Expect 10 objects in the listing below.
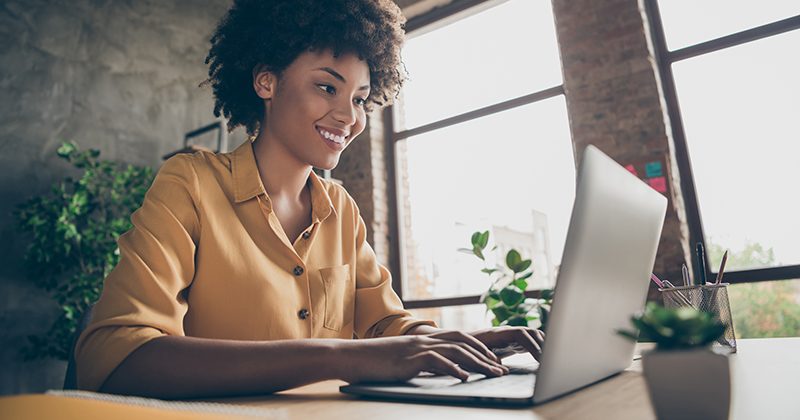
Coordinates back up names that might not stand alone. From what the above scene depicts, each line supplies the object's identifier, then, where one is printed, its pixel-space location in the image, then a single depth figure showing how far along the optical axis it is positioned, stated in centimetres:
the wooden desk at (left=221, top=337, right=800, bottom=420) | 52
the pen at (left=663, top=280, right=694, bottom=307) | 103
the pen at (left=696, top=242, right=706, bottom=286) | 106
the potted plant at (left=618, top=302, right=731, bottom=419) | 36
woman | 75
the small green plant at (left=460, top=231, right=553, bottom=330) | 244
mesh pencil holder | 101
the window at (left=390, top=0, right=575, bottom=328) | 351
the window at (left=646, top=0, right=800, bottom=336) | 274
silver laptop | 52
